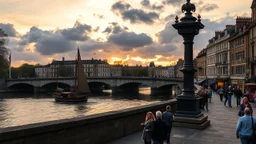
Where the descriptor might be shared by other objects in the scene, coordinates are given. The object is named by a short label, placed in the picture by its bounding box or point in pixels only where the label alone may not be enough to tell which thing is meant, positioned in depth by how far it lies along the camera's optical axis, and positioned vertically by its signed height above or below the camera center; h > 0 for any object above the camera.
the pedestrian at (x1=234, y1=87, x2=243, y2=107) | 21.02 -1.50
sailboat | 59.39 -4.12
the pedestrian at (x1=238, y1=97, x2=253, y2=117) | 9.85 -1.11
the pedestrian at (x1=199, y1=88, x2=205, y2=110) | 19.42 -2.01
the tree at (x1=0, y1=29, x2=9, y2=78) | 75.75 +6.68
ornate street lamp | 11.23 -0.27
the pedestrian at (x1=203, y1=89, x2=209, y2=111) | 19.11 -1.61
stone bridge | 80.56 -2.05
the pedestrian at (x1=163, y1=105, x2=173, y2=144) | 8.90 -1.40
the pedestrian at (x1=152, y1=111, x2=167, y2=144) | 7.15 -1.48
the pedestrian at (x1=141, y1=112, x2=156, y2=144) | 7.42 -1.41
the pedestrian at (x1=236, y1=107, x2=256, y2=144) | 6.99 -1.36
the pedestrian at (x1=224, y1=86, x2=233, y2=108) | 20.74 -1.77
